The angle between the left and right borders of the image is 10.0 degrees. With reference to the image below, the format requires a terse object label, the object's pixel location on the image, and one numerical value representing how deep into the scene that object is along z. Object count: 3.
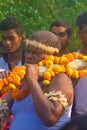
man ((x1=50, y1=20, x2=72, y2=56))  5.46
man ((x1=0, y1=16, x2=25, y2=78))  5.43
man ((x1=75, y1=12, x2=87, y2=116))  4.30
